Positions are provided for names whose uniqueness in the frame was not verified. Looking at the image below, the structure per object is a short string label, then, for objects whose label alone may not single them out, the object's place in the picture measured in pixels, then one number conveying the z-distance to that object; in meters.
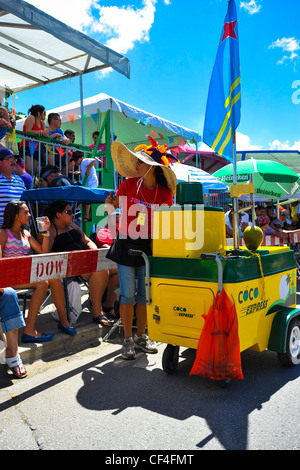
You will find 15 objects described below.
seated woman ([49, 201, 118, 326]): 4.70
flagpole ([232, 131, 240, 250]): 3.79
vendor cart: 2.98
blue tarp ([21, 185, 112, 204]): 5.14
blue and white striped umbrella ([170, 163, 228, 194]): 9.30
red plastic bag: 2.83
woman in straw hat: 3.82
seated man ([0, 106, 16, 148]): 5.62
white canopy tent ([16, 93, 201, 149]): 8.29
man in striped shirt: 5.06
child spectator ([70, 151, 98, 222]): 7.07
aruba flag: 4.53
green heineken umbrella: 8.37
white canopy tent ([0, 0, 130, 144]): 5.64
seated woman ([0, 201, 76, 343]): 3.95
